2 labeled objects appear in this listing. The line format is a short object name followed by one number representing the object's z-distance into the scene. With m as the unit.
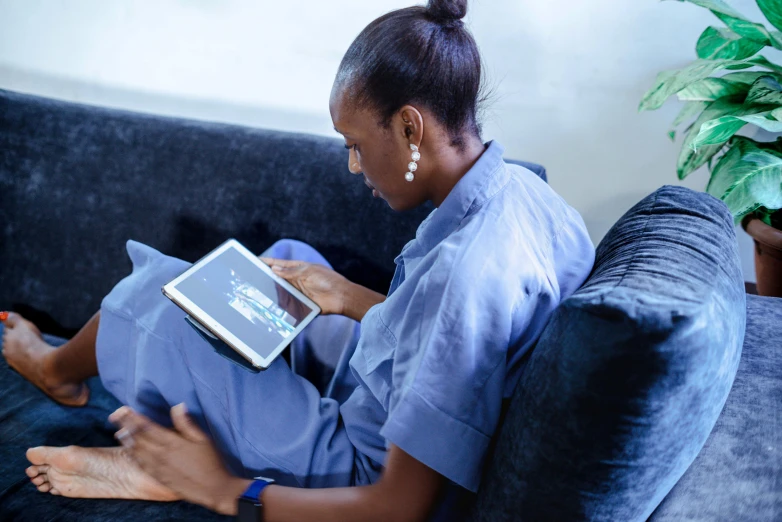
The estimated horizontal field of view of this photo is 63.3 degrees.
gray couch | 1.10
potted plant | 1.12
